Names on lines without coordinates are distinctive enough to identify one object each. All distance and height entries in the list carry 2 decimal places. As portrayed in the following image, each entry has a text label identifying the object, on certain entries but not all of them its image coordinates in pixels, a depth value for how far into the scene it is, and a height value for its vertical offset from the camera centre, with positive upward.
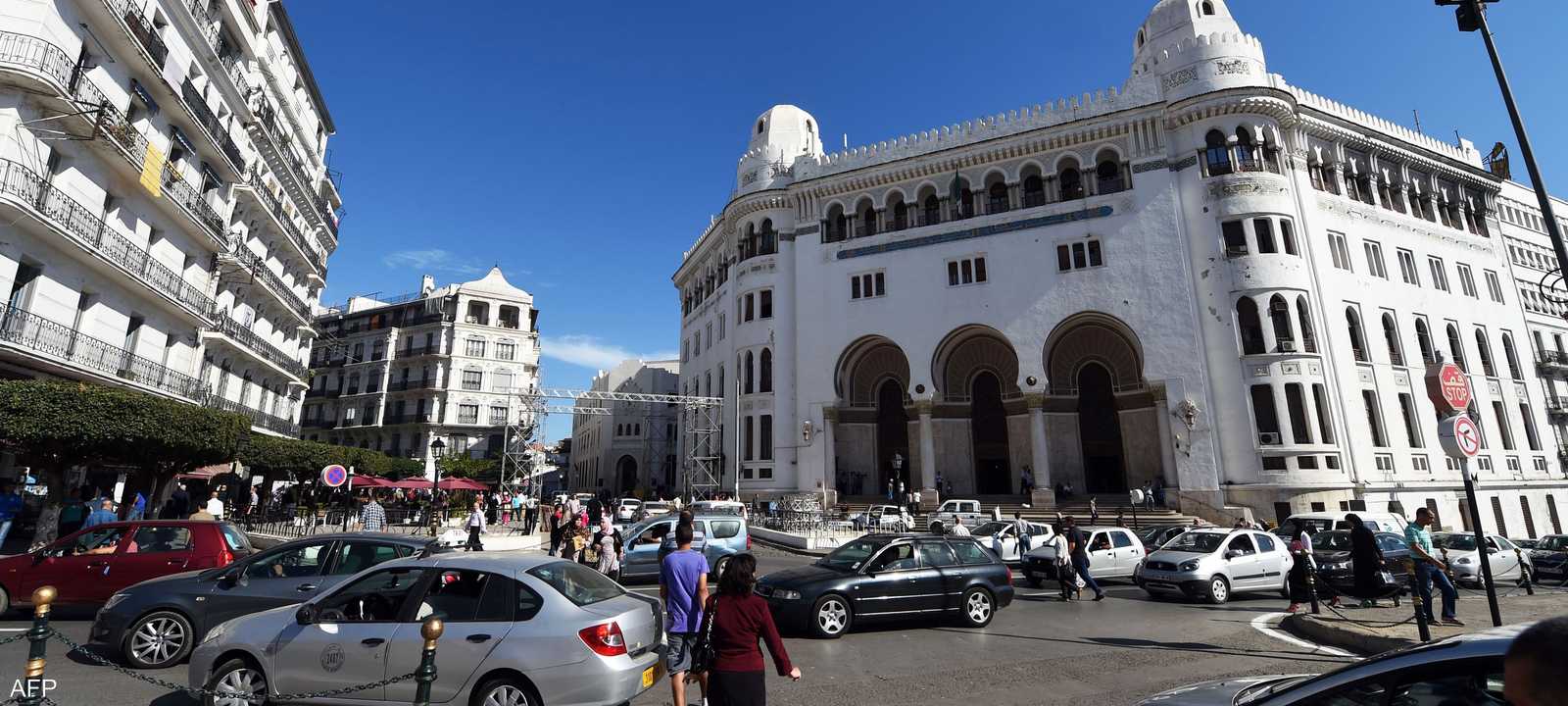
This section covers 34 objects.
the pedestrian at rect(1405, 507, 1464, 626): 9.03 -1.12
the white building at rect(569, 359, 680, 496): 50.84 +5.04
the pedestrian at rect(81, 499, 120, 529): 13.50 -0.20
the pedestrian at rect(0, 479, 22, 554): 13.61 -0.03
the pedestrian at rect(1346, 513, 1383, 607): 10.12 -0.97
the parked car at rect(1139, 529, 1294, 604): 13.15 -1.42
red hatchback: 9.44 -0.77
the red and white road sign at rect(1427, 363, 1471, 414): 7.84 +1.26
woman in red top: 4.43 -1.01
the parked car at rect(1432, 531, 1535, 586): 15.62 -1.54
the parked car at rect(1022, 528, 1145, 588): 15.88 -1.46
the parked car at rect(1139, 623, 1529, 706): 2.83 -0.81
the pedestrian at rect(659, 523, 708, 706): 6.29 -0.92
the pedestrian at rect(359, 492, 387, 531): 19.95 -0.43
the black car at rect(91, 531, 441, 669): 7.34 -1.04
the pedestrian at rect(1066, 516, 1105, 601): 13.19 -1.14
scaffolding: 33.78 +3.64
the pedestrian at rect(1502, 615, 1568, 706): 1.82 -0.49
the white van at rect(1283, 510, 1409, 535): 16.66 -0.71
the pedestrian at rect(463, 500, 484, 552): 15.62 -0.61
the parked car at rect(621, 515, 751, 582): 14.80 -0.92
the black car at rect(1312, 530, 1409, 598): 13.63 -1.38
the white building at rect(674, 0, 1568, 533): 26.12 +8.64
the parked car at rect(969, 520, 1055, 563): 17.53 -1.08
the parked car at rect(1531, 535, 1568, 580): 16.59 -1.73
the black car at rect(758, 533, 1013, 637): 9.59 -1.30
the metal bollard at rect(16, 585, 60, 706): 4.06 -0.89
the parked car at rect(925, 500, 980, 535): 22.34 -0.61
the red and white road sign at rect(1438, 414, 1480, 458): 7.71 +0.65
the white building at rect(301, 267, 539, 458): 49.69 +10.19
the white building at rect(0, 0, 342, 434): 15.62 +9.13
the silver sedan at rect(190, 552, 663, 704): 5.29 -1.11
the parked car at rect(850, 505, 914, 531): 25.14 -0.89
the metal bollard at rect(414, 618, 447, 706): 4.21 -1.04
